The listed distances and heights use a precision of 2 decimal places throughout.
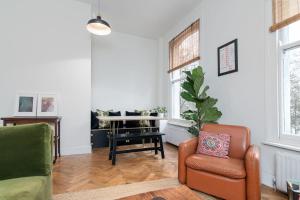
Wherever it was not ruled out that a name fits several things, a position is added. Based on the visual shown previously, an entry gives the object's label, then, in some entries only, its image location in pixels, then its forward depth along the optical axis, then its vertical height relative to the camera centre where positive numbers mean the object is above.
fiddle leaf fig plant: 3.01 +0.05
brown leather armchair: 1.84 -0.71
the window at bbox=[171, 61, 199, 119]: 4.62 +0.27
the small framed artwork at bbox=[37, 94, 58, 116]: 3.63 -0.03
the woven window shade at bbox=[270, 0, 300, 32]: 2.16 +1.15
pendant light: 3.16 +1.38
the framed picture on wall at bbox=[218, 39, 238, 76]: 2.97 +0.79
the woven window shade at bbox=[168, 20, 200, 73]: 4.06 +1.40
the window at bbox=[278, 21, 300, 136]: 2.25 +0.32
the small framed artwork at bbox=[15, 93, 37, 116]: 3.49 -0.02
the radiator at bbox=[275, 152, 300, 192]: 2.02 -0.74
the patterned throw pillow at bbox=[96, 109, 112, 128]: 4.54 -0.49
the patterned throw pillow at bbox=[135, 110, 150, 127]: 4.77 -0.51
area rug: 2.07 -1.07
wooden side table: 3.14 -0.32
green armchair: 1.51 -0.45
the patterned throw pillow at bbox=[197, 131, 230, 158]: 2.28 -0.53
